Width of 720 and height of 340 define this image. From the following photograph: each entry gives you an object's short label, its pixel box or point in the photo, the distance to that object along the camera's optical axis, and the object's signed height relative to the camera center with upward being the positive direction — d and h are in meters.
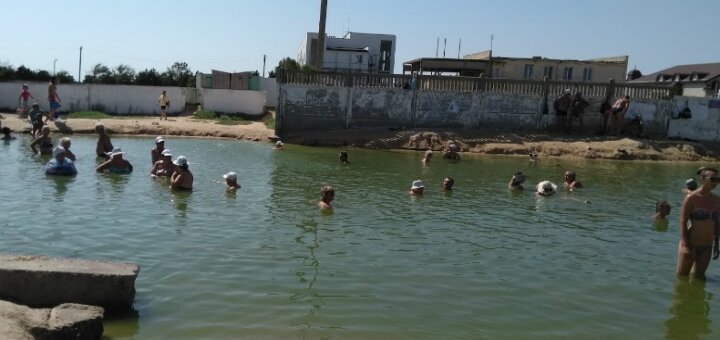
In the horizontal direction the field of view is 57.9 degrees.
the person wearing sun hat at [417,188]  15.41 -1.63
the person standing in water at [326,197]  13.07 -1.70
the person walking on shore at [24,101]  29.00 -0.54
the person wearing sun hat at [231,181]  15.03 -1.76
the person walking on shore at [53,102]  27.70 -0.46
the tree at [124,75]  45.25 +1.56
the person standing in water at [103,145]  19.39 -1.50
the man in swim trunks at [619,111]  27.70 +0.99
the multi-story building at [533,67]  38.91 +3.57
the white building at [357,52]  44.97 +4.44
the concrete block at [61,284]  6.67 -1.97
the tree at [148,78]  45.22 +1.45
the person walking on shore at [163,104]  32.59 -0.19
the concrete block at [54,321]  5.70 -2.09
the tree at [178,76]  45.86 +1.79
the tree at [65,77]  46.23 +1.13
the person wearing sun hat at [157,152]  17.13 -1.40
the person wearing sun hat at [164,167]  16.20 -1.67
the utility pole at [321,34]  32.66 +3.94
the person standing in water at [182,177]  14.57 -1.70
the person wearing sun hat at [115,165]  16.56 -1.75
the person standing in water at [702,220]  8.77 -1.06
